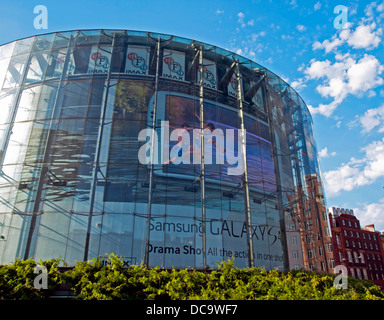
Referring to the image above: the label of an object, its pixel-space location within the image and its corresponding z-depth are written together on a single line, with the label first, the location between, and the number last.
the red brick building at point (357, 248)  54.44
